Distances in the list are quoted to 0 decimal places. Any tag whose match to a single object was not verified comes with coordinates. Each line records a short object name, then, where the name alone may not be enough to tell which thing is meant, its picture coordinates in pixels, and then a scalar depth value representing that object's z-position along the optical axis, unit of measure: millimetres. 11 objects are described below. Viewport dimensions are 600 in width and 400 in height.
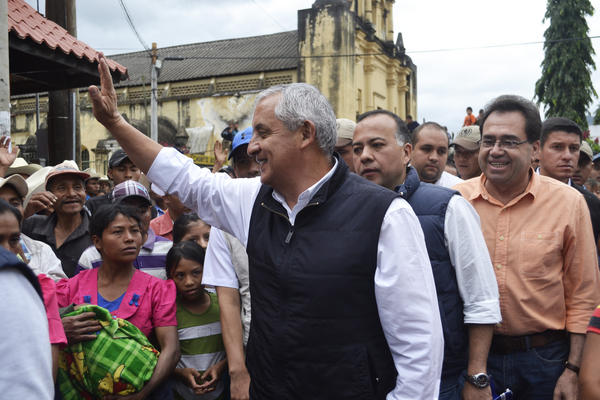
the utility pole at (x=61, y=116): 8188
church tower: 27688
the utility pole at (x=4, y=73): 4562
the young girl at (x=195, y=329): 3232
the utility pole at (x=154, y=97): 21081
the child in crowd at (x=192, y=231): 4074
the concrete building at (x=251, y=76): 27844
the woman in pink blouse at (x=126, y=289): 3084
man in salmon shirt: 2707
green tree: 27297
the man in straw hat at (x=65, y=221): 4188
